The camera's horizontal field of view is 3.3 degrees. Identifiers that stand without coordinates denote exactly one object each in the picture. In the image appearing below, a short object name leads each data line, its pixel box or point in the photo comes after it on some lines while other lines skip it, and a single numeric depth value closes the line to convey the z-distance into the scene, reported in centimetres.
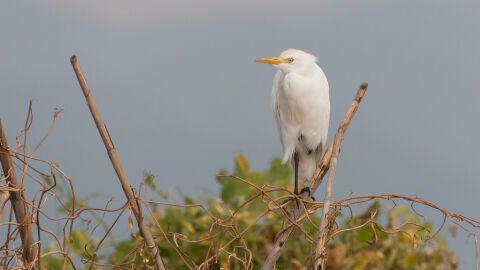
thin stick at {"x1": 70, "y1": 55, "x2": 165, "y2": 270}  1653
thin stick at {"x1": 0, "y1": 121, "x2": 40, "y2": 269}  1693
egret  1761
